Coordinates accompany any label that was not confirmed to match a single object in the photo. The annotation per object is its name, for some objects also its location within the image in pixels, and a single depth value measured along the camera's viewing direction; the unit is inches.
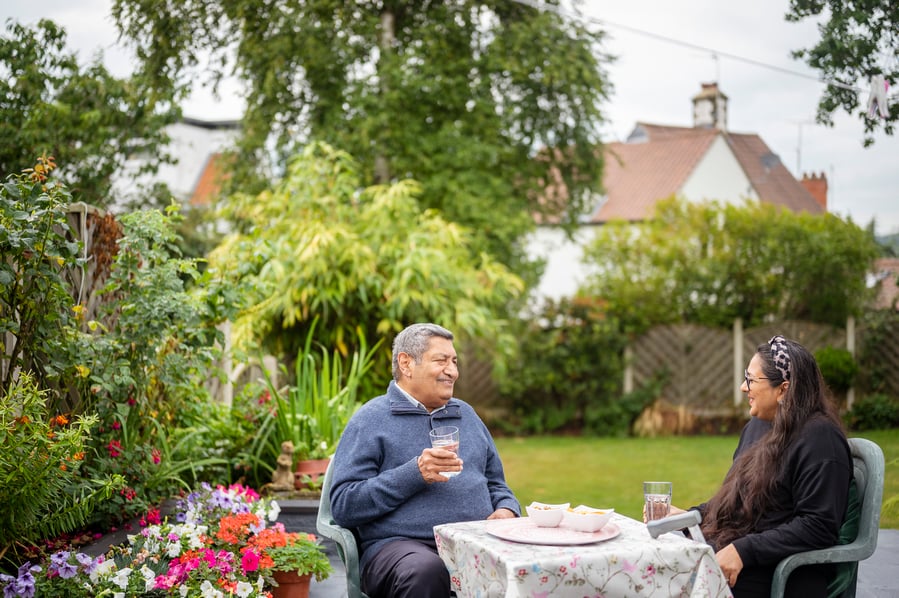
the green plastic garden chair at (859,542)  103.3
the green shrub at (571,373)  466.9
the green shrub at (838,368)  367.9
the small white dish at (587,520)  93.4
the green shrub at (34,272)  122.8
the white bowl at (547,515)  96.3
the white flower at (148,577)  117.5
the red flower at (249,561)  128.6
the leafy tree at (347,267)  239.5
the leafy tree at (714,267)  438.3
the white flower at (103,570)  115.8
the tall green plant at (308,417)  185.9
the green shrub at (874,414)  262.2
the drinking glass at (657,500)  102.2
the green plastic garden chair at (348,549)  113.2
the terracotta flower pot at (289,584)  140.9
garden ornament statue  178.4
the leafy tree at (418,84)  423.2
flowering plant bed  114.8
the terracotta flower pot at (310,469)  182.1
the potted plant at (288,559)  132.7
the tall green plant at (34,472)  108.0
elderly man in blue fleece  108.9
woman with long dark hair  103.3
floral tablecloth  84.7
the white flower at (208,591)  118.2
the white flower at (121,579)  114.1
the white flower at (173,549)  123.6
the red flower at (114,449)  149.4
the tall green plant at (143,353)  146.3
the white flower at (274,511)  145.4
